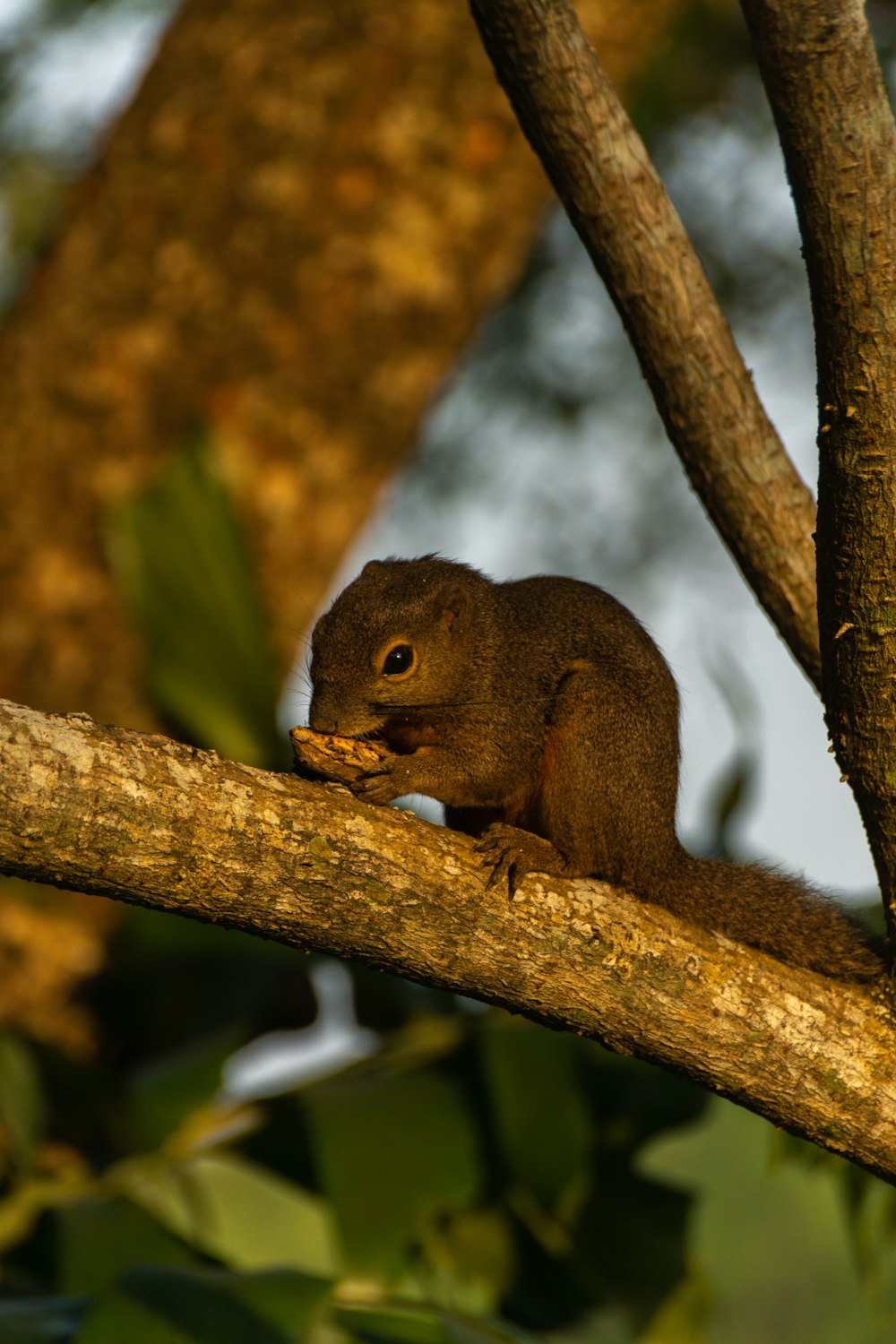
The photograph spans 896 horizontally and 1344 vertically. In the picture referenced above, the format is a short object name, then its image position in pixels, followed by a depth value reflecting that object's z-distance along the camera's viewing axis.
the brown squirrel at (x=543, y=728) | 6.68
